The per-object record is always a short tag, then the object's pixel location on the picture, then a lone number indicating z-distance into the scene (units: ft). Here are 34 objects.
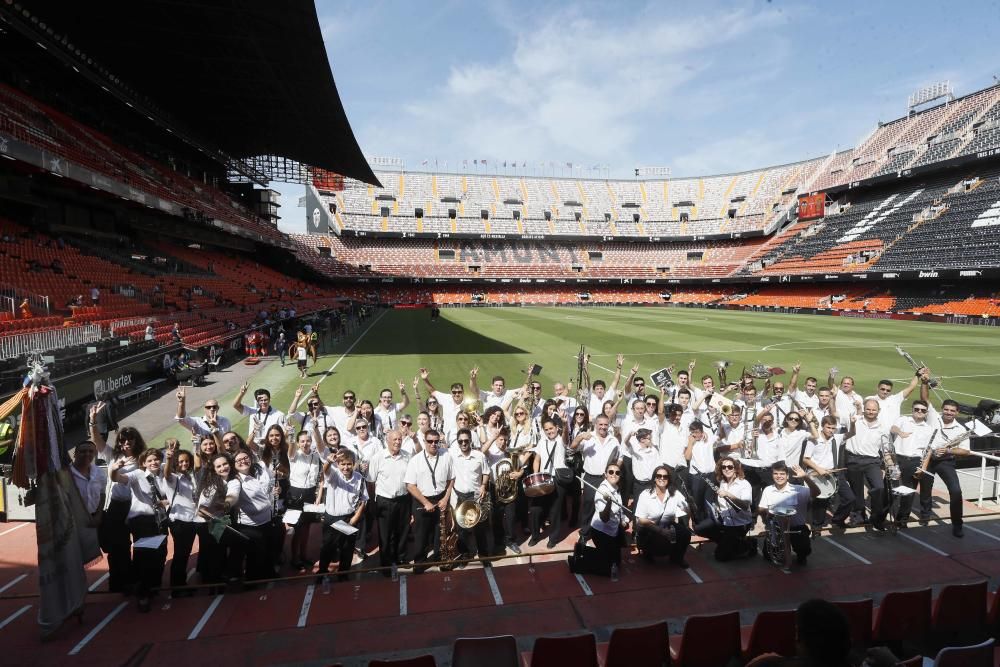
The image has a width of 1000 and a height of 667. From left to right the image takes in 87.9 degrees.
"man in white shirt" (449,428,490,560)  19.60
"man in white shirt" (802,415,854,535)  21.79
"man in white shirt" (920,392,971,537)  21.71
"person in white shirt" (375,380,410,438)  26.76
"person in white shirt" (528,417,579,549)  21.77
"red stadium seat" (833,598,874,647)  13.28
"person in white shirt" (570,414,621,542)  21.12
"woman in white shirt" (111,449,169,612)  17.22
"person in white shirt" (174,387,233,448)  21.90
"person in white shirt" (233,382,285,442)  23.40
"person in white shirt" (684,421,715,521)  21.99
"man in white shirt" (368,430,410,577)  19.30
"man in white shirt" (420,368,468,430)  27.40
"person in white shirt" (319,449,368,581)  18.49
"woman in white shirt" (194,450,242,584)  17.35
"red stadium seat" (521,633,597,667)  12.15
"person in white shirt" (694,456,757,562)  19.66
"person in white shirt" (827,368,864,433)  27.37
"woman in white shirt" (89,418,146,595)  17.57
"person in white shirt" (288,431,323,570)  20.07
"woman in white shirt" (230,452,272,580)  17.79
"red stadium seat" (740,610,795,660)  13.08
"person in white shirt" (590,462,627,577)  18.34
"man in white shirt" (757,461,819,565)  18.80
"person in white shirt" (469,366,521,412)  28.12
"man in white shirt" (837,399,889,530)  22.17
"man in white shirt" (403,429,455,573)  19.29
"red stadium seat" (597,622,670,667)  12.55
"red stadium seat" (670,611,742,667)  12.91
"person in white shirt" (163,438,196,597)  17.71
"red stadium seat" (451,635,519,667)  11.75
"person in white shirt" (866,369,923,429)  24.76
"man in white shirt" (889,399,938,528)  22.80
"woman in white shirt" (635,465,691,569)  18.94
